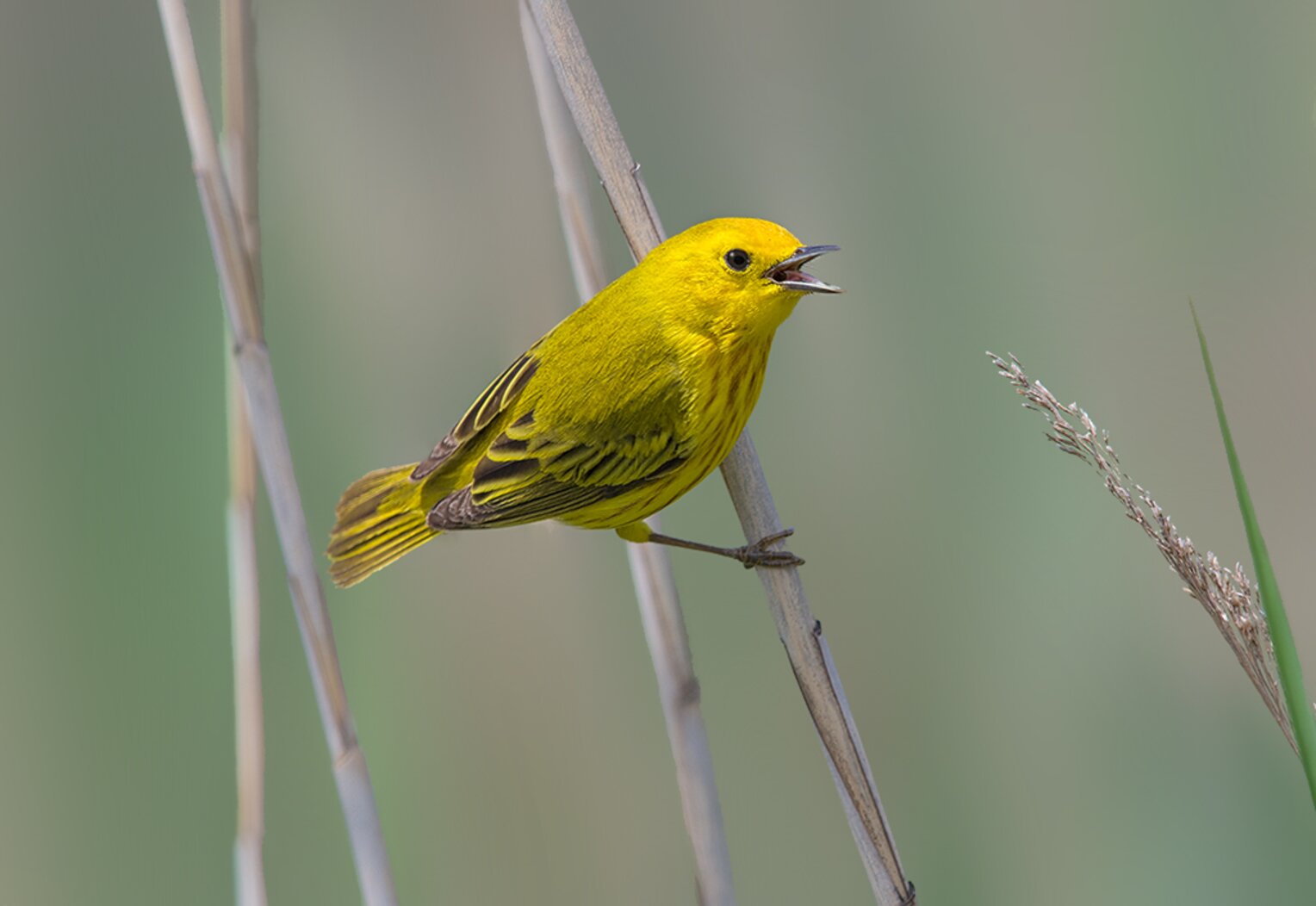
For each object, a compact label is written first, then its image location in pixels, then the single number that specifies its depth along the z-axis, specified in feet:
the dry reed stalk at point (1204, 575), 12.64
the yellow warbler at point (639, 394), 12.87
